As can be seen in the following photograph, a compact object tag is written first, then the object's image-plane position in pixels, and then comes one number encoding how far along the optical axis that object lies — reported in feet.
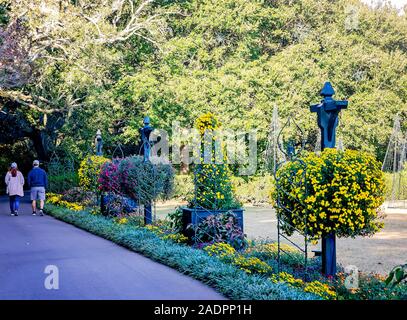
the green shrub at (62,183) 81.51
